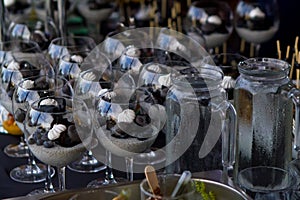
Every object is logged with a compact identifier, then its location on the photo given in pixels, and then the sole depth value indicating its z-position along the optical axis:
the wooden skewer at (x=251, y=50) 1.79
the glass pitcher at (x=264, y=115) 1.03
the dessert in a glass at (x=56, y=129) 1.02
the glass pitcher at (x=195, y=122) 1.07
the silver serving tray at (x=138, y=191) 0.92
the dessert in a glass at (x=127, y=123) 1.02
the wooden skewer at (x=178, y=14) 1.82
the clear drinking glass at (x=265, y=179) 0.97
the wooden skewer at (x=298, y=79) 1.21
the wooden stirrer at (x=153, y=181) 0.83
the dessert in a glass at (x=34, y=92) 1.11
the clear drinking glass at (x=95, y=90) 1.13
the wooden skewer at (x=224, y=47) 1.73
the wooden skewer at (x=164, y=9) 2.02
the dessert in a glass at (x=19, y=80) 1.17
